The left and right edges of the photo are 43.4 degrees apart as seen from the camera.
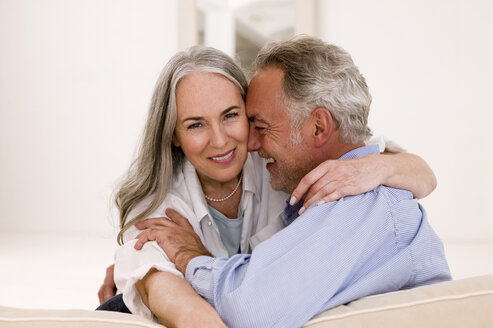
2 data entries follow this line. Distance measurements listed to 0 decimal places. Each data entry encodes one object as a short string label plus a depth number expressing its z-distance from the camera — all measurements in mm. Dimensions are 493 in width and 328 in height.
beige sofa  1246
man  1363
